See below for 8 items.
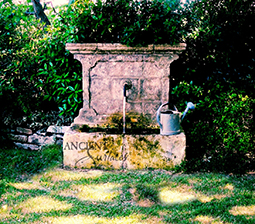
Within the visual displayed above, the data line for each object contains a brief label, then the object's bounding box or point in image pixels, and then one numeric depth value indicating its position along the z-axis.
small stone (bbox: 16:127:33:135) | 4.76
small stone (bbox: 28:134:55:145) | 4.68
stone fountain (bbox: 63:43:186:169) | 3.72
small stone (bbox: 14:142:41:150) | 4.72
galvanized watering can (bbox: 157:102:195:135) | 3.68
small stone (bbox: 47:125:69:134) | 4.66
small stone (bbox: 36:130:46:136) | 4.72
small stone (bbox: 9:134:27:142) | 4.76
